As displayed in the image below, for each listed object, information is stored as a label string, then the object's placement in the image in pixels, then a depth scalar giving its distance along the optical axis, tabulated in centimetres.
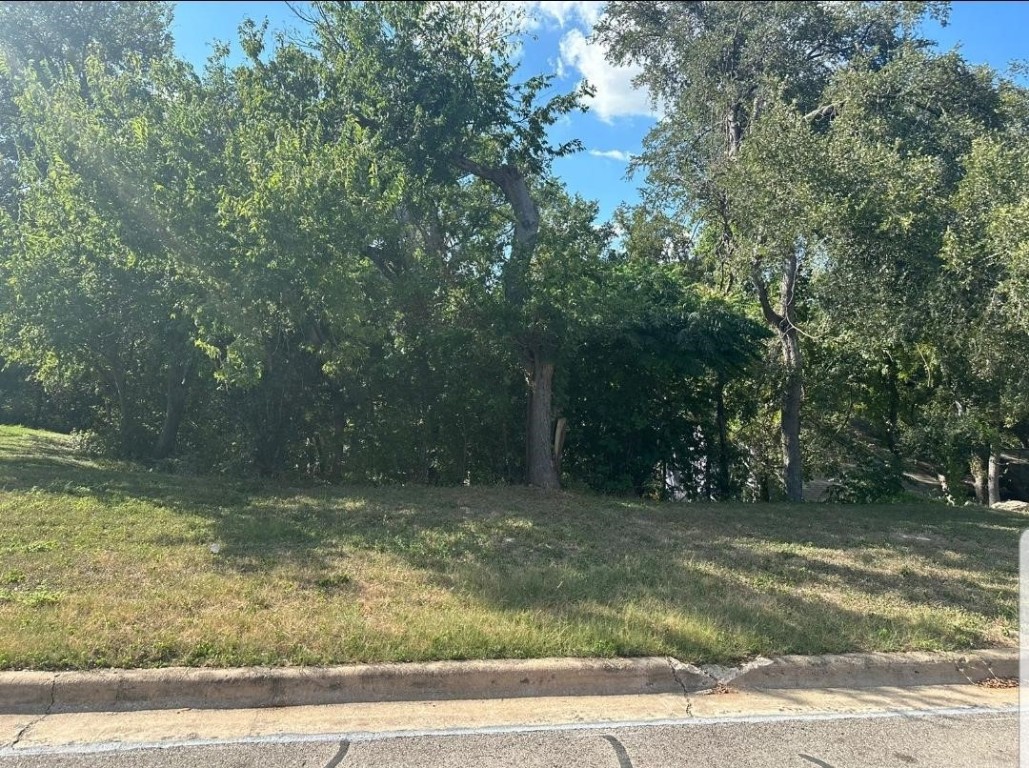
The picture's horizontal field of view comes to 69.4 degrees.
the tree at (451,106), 1230
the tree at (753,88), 1482
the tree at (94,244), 1024
